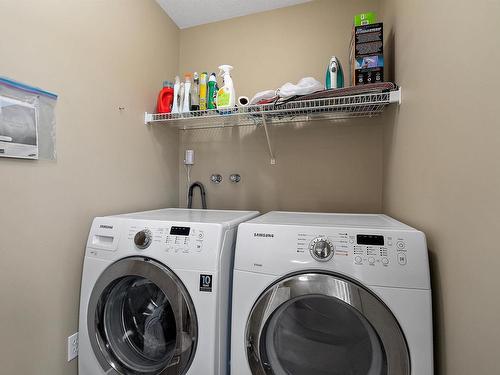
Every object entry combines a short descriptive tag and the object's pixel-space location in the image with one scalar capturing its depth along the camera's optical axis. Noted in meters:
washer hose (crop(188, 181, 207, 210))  1.95
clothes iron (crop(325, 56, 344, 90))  1.42
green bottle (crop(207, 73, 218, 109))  1.65
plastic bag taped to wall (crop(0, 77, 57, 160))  0.92
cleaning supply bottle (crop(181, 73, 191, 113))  1.67
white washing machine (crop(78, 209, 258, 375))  0.98
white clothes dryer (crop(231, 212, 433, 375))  0.80
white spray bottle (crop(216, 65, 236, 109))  1.54
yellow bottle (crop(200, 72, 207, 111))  1.68
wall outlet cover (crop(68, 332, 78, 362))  1.17
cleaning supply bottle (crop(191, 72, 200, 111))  1.73
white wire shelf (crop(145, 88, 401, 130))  1.31
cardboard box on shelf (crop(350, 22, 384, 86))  1.27
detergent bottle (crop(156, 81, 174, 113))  1.72
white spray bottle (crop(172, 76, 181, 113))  1.67
